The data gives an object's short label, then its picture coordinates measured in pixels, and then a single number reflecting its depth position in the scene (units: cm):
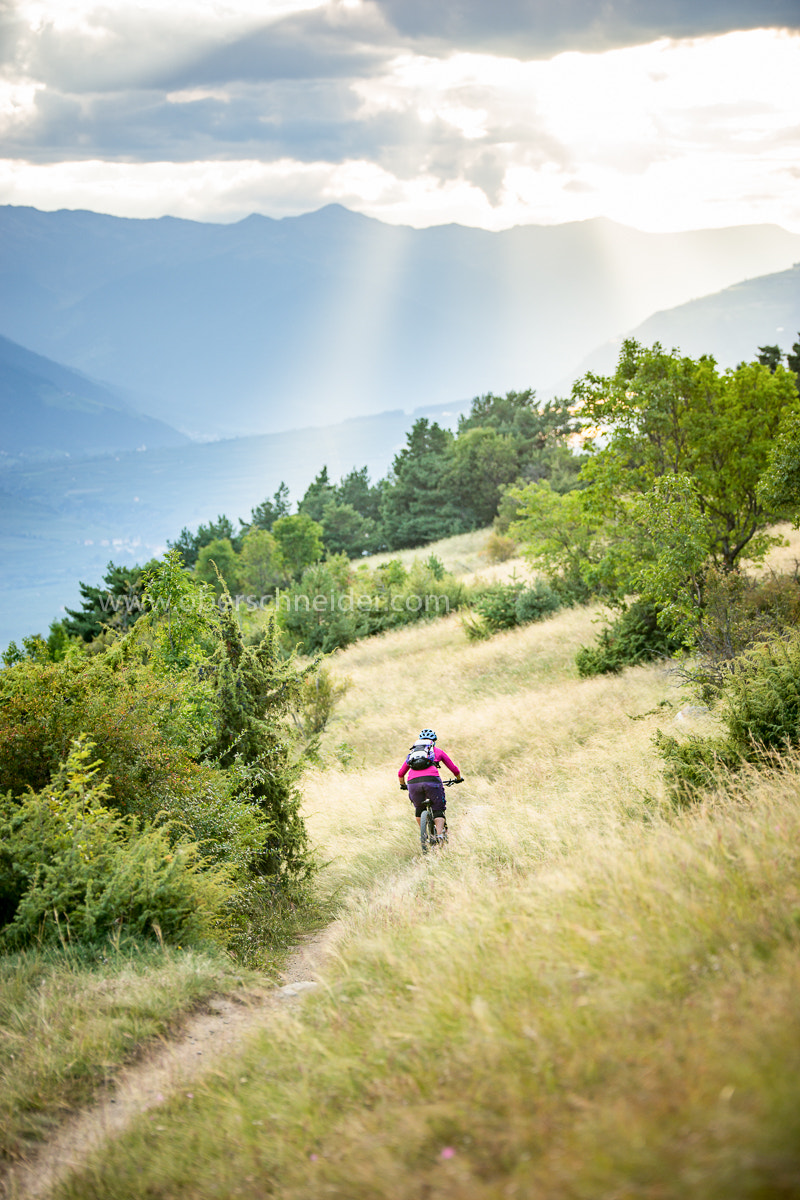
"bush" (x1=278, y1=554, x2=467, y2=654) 3000
